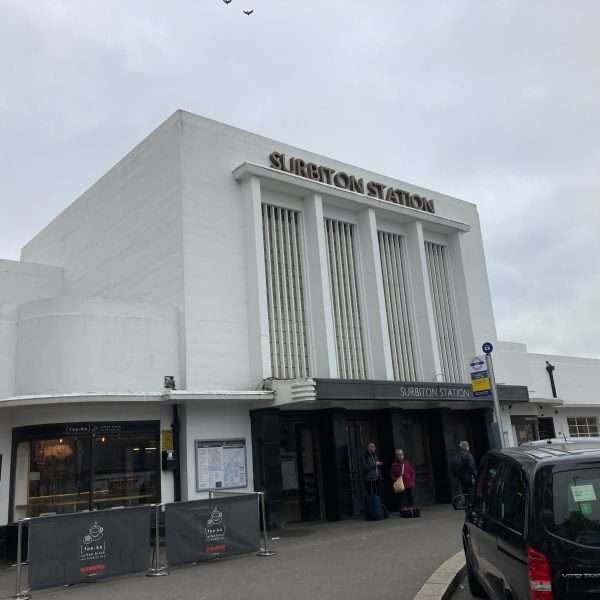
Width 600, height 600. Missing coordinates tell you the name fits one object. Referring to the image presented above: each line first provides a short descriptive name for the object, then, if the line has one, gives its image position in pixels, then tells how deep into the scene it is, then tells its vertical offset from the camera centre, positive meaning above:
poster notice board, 13.80 +0.12
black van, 4.45 -0.59
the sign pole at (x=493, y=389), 11.99 +1.14
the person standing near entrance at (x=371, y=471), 15.23 -0.30
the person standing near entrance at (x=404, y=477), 15.62 -0.52
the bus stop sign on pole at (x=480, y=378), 13.35 +1.49
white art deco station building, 13.31 +3.21
